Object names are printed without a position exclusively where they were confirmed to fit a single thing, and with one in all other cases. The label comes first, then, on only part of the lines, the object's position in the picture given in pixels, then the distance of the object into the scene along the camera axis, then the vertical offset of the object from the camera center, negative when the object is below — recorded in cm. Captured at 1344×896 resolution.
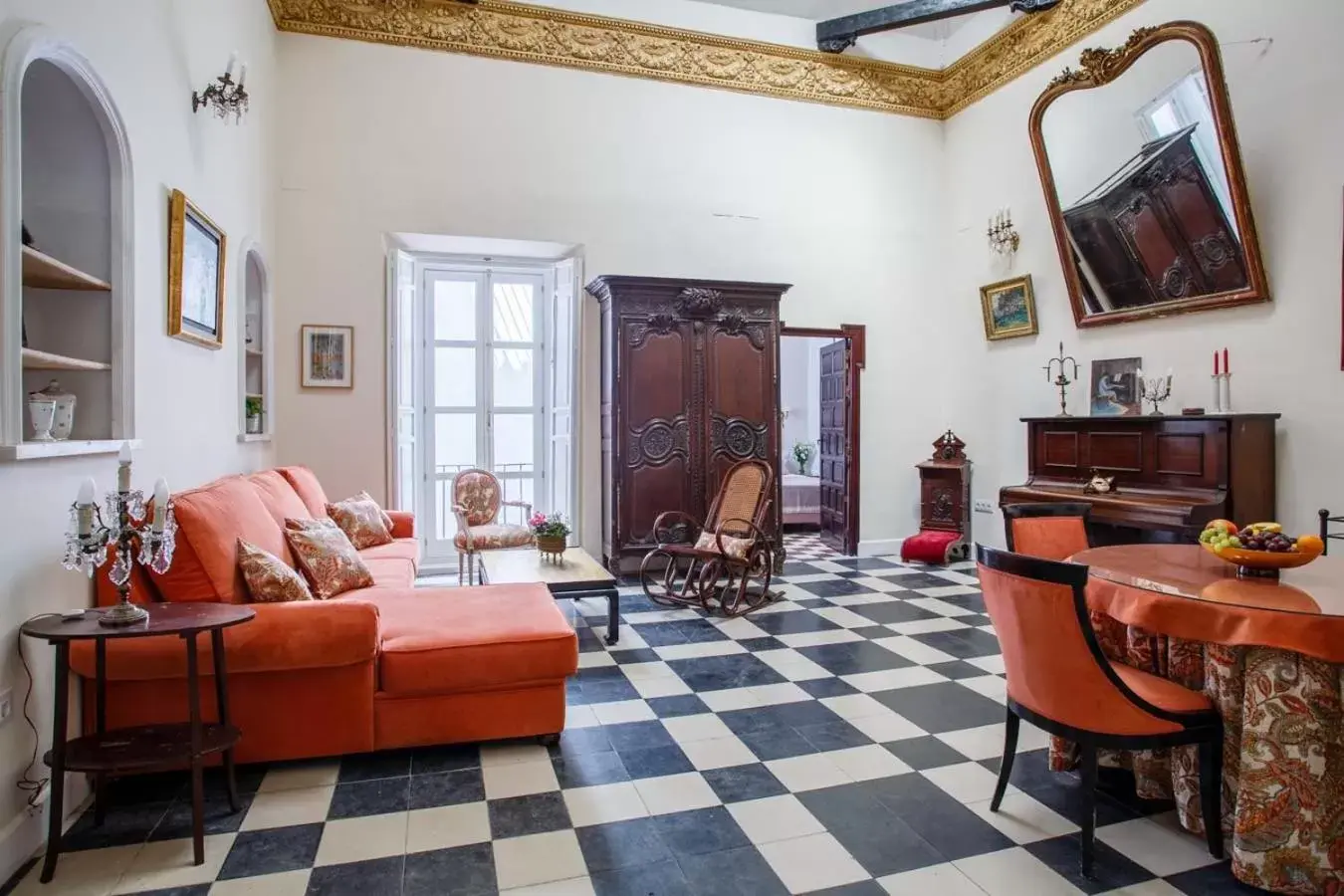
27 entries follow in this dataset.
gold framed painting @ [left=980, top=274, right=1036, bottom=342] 688 +124
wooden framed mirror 486 +184
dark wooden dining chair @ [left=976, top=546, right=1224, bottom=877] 227 -77
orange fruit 253 -34
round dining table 216 -78
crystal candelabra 234 -30
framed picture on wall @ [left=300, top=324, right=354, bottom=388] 629 +72
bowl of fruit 257 -36
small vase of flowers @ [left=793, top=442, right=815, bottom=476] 1123 -20
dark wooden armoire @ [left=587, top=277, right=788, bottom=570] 647 +42
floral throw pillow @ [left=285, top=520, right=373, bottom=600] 380 -59
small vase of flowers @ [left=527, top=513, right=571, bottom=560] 503 -61
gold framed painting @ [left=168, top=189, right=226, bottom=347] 361 +87
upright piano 473 -20
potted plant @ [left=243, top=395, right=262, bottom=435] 541 +22
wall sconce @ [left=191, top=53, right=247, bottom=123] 405 +193
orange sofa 276 -87
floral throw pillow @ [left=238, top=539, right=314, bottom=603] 309 -55
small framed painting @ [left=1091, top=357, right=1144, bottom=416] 584 +43
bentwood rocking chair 554 -81
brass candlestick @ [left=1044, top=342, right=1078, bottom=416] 632 +51
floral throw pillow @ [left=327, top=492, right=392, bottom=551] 525 -55
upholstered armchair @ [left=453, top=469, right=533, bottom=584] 577 -62
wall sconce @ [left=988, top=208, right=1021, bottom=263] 702 +193
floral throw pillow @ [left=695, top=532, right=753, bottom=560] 551 -76
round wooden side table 229 -97
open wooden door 787 -4
